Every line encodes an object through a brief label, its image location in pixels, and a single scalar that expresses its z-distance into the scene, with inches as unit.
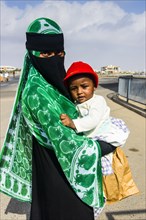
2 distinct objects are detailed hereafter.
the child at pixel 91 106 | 80.3
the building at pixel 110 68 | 5895.7
